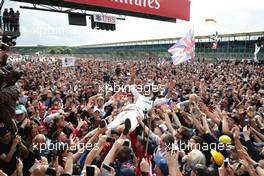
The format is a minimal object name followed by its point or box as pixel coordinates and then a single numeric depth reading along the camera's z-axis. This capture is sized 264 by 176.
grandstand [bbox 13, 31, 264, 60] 49.16
